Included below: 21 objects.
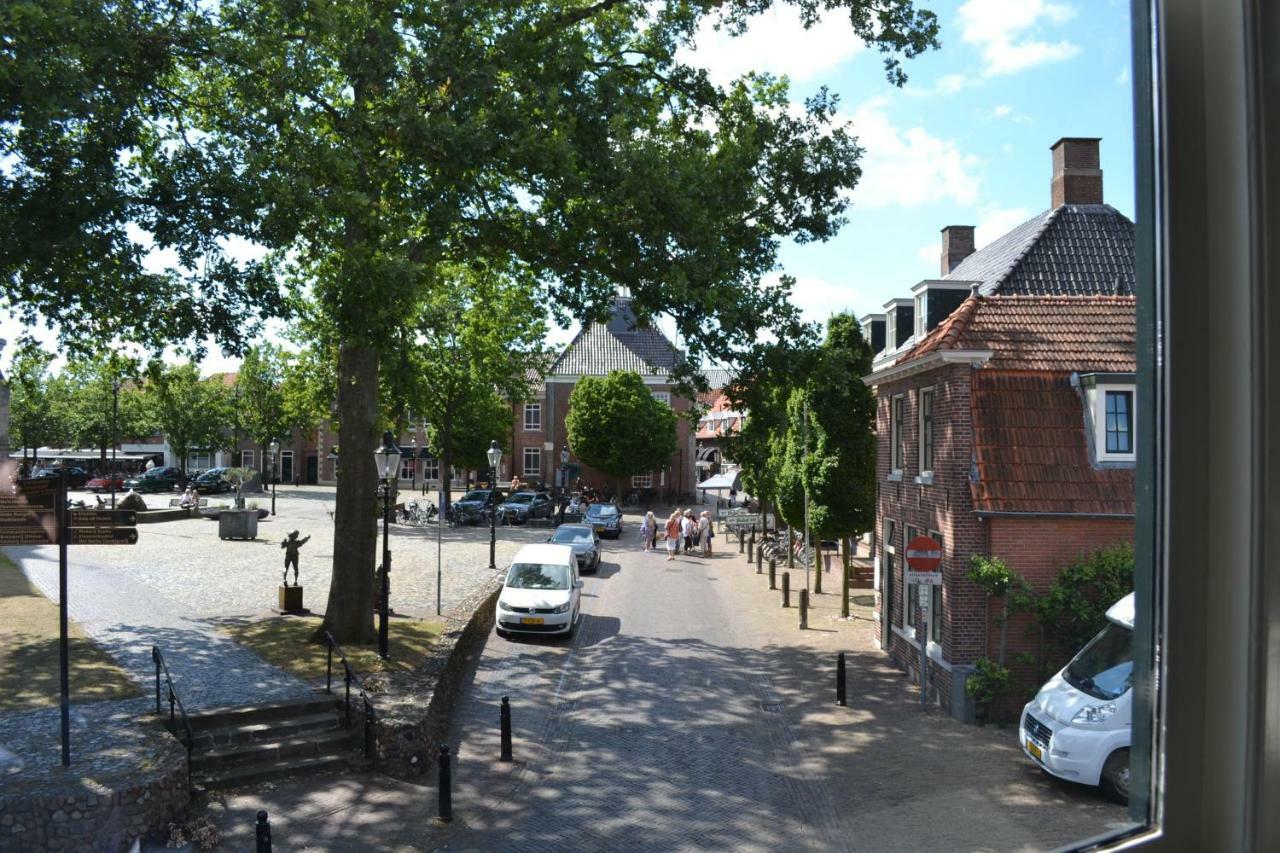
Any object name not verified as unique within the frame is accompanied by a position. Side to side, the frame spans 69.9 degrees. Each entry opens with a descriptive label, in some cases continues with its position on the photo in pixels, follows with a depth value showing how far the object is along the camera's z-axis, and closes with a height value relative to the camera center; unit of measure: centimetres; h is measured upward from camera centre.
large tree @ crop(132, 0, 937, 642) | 1138 +402
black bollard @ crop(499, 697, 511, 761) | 1152 -347
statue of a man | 1908 -196
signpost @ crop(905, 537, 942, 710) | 1327 -155
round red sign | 1330 -144
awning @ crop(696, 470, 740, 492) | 4206 -114
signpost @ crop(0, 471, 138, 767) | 655 -58
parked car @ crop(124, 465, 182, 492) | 5794 -166
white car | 1833 -285
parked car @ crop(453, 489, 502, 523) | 4259 -240
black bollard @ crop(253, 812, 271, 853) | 786 -325
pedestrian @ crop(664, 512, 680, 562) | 3409 -305
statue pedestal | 1878 -301
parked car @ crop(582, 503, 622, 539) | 3916 -274
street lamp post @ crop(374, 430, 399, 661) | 1493 -80
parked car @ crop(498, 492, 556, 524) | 4291 -246
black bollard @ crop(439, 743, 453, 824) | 956 -350
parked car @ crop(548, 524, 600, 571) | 2824 -270
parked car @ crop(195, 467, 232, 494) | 5731 -174
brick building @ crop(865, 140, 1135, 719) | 934 +28
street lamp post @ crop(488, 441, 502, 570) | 2684 -58
